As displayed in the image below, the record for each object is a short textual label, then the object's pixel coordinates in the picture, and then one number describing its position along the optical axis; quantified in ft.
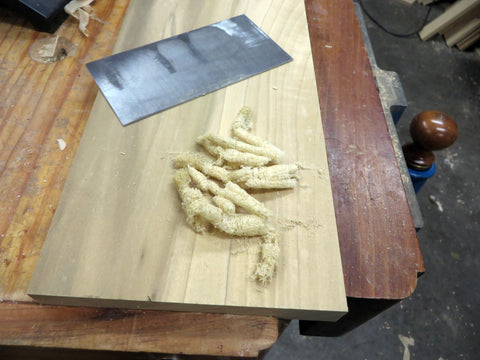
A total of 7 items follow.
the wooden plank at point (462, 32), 2.65
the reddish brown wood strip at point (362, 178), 0.94
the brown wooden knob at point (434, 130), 1.25
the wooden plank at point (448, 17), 2.57
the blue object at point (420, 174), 1.45
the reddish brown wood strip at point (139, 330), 0.83
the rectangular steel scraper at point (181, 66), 1.04
